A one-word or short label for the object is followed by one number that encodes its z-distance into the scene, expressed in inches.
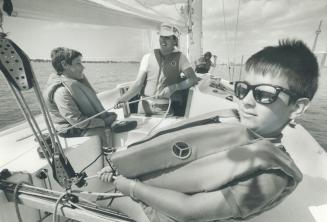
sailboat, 49.7
